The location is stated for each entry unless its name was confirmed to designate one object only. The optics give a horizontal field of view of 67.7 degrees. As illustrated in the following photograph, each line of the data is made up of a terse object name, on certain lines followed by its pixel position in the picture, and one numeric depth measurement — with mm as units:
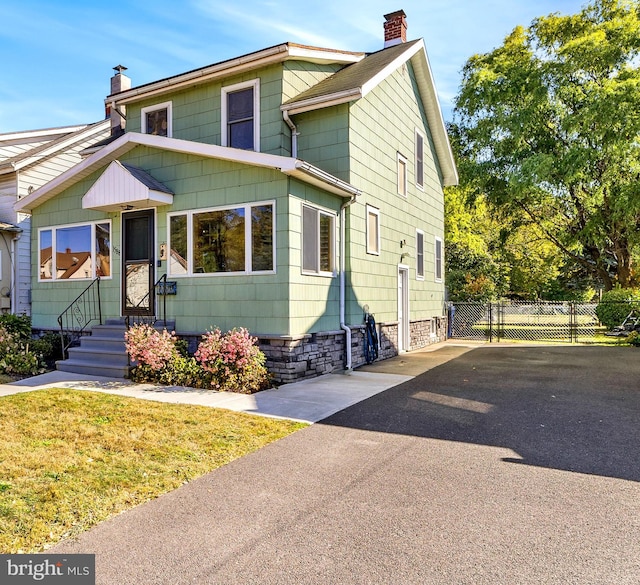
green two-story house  8938
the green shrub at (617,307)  17469
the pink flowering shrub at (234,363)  8000
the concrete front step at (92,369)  9039
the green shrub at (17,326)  11039
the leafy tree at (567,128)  18375
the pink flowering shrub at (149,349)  8547
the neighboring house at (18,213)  13492
